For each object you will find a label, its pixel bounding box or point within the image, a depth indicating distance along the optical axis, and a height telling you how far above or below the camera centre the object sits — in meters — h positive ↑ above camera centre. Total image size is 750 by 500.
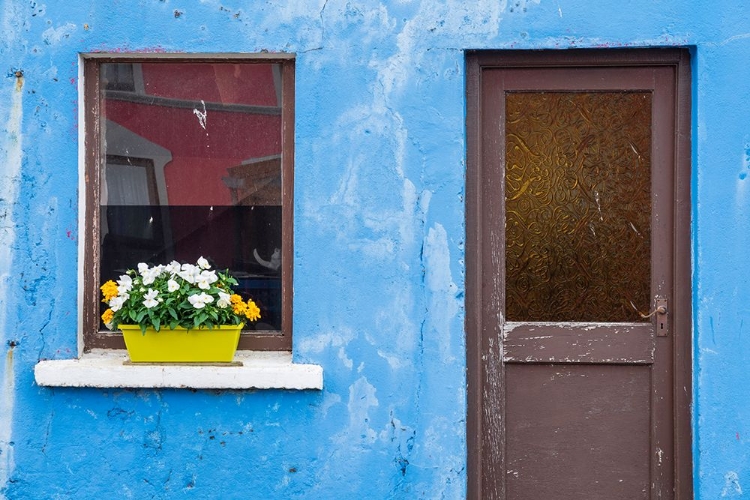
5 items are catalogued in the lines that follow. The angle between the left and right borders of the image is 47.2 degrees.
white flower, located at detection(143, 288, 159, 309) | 3.88 -0.23
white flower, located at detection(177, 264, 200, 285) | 3.98 -0.11
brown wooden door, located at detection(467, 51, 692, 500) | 4.08 -0.13
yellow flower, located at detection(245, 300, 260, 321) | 4.09 -0.30
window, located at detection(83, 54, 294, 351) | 4.19 +0.36
